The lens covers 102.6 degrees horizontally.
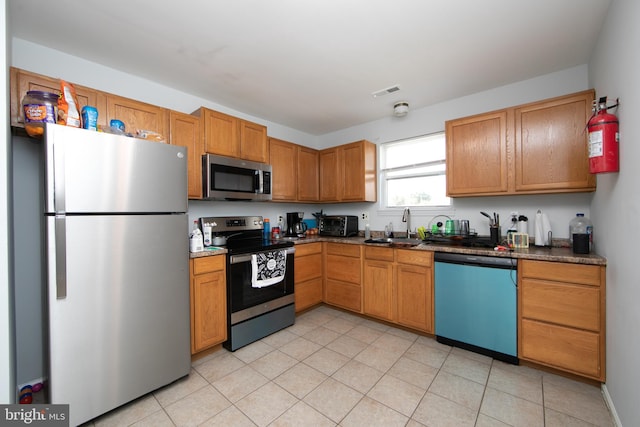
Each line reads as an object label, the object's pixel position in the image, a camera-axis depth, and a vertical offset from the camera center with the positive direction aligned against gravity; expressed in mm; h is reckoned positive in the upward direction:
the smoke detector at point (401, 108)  3125 +1249
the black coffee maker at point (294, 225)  3744 -209
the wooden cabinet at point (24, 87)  1677 +884
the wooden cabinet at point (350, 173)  3588 +548
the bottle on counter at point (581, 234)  2023 -214
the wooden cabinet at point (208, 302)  2201 -803
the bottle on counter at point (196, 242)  2289 -267
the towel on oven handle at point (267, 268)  2558 -588
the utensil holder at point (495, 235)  2514 -262
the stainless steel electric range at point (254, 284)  2431 -741
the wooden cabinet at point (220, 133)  2635 +846
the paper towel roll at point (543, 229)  2402 -200
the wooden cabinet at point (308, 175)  3804 +552
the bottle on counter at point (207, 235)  2662 -238
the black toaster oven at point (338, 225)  3621 -216
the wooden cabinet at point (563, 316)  1826 -821
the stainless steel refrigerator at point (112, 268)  1467 -351
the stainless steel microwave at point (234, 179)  2598 +363
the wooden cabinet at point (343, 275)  3164 -832
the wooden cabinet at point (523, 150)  2137 +545
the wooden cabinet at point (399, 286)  2613 -839
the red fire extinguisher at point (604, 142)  1522 +392
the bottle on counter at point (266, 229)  3471 -241
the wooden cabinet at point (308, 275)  3154 -823
